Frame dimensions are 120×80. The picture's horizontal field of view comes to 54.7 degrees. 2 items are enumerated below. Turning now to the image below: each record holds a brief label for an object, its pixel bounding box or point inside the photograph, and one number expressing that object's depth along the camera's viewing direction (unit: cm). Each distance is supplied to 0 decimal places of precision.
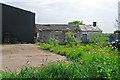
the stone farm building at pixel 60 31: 2255
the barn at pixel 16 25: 1475
